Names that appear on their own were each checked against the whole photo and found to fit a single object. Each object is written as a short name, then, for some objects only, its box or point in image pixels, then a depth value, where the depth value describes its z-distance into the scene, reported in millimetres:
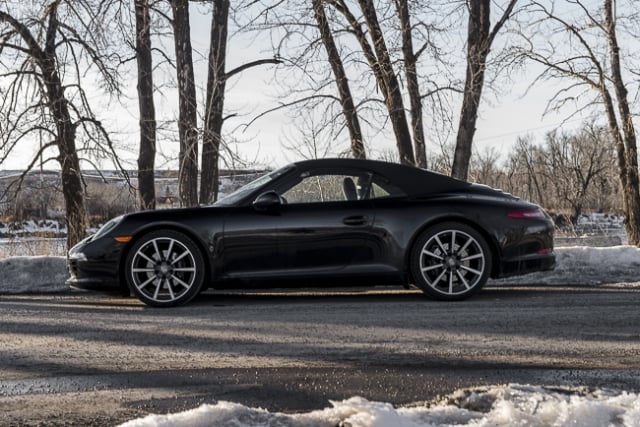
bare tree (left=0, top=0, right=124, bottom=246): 17234
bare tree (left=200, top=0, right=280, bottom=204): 16500
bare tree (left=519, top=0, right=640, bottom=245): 19734
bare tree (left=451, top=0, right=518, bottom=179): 16109
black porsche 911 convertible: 7254
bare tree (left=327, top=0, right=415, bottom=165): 16484
